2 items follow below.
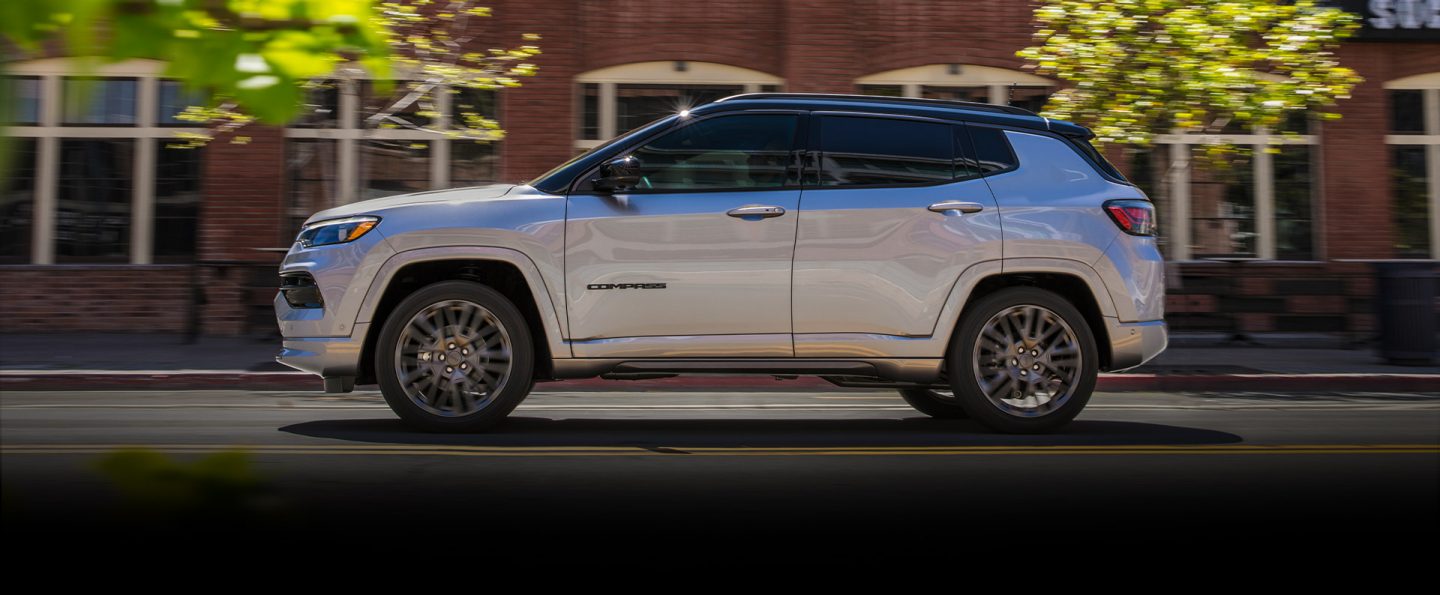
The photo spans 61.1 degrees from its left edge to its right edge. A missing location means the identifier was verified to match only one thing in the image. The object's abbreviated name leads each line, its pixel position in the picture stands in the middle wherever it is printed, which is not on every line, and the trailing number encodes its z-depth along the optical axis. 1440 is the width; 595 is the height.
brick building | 16.38
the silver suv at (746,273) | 6.43
